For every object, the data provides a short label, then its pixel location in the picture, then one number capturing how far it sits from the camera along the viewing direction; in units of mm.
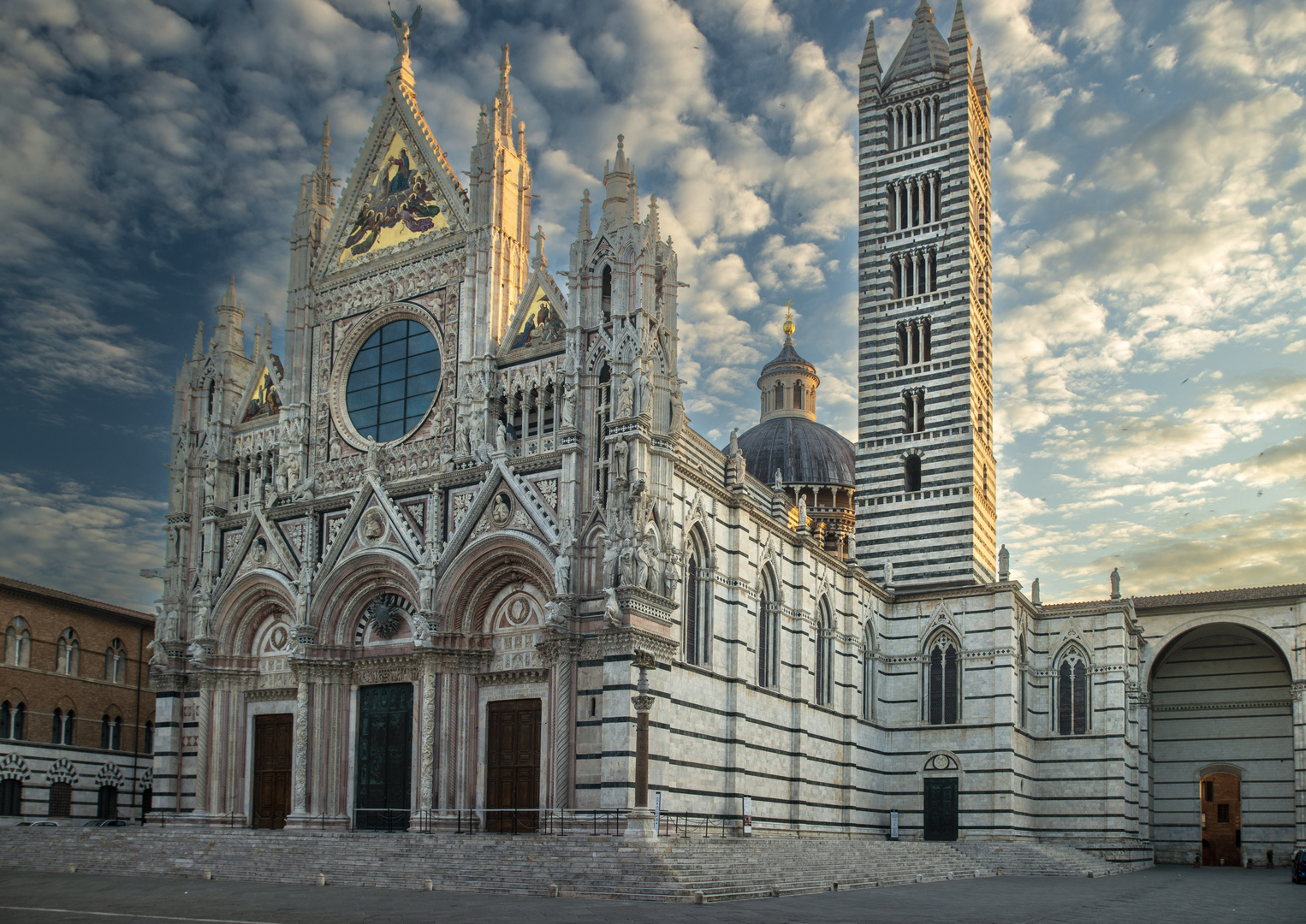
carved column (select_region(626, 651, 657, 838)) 27359
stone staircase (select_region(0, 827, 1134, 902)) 23344
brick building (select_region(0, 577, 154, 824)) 39156
